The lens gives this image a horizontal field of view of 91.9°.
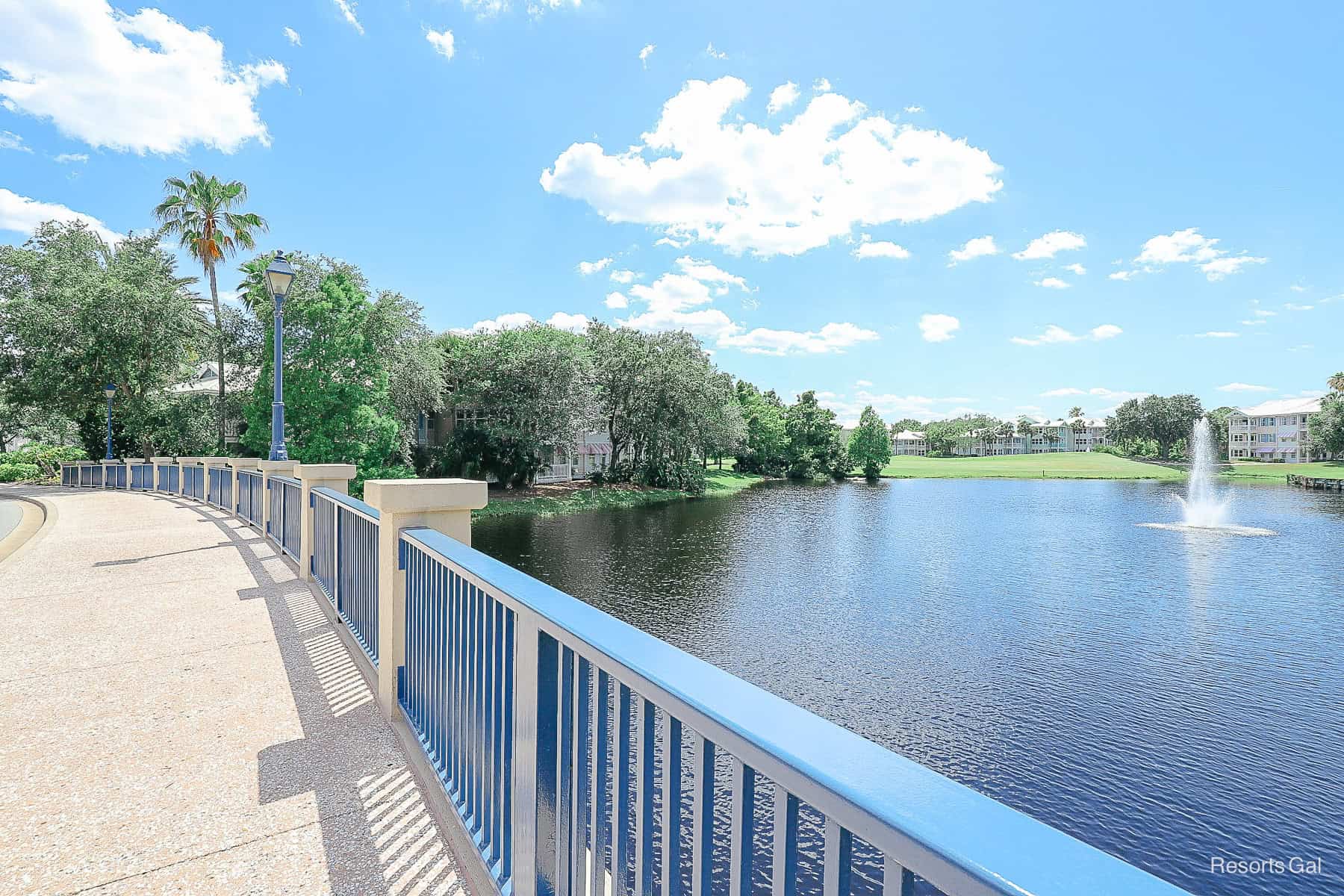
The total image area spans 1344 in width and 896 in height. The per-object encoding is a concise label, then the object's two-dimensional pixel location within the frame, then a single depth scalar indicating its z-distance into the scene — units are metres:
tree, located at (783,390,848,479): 62.31
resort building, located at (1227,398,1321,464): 84.06
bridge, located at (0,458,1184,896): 0.96
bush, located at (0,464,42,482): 28.44
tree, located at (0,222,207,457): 22.97
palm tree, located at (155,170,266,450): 28.44
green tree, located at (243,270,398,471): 23.33
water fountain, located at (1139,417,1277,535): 27.38
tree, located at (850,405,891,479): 66.44
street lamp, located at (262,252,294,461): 9.55
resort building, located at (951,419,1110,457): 137.00
